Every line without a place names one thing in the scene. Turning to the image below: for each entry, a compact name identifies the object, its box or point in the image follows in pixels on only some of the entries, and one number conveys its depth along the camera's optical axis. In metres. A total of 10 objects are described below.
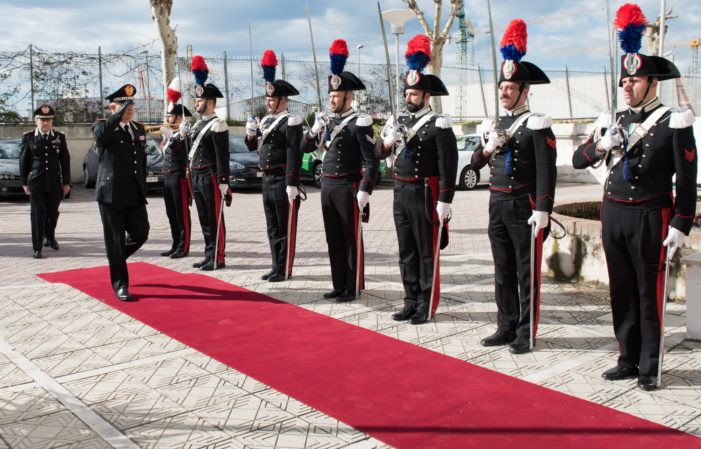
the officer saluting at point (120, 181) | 6.81
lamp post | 13.03
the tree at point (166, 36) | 20.02
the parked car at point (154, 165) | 17.20
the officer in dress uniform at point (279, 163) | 7.58
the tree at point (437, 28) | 22.50
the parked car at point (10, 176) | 16.41
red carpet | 3.82
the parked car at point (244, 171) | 18.64
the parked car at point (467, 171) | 19.31
